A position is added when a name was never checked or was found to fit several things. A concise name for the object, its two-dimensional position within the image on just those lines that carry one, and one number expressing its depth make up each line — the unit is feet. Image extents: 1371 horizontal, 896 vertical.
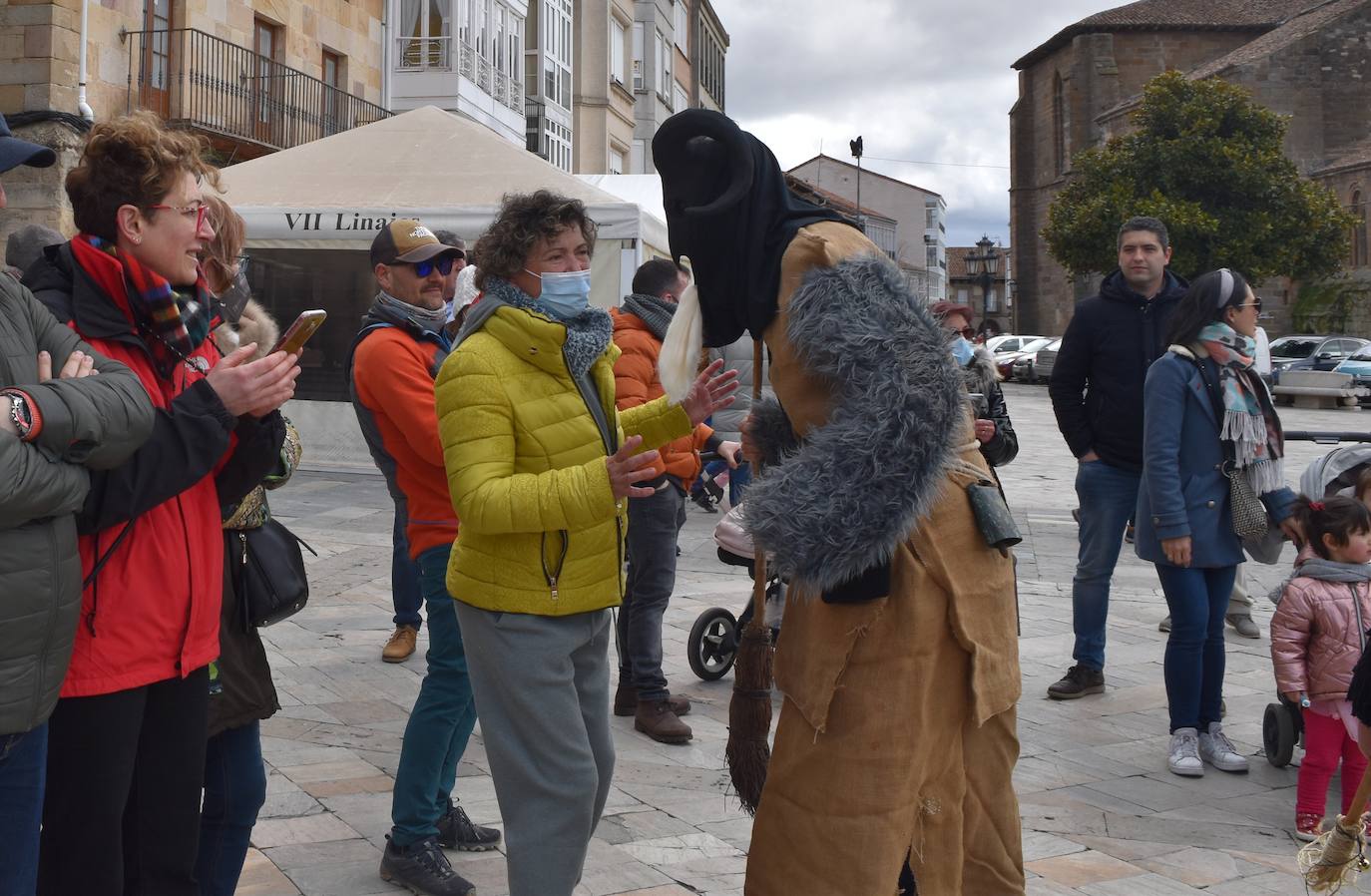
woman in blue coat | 17.34
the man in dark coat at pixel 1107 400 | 20.31
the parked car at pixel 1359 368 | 104.63
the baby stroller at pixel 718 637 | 20.71
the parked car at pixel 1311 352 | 115.55
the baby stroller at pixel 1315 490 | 17.40
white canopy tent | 39.81
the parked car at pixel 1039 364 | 146.51
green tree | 135.23
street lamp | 153.48
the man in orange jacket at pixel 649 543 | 18.39
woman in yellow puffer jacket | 9.84
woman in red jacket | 8.31
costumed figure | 8.18
